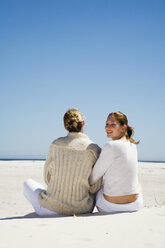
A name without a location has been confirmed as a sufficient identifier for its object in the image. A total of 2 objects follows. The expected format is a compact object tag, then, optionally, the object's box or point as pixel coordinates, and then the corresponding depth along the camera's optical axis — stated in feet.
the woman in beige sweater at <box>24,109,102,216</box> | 11.12
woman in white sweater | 10.98
